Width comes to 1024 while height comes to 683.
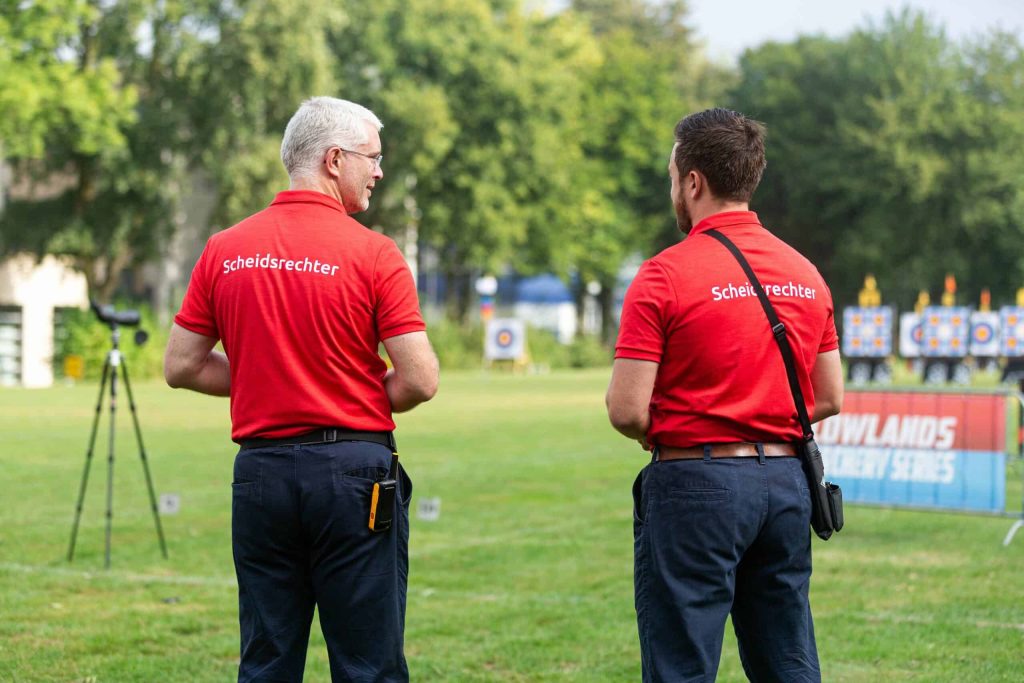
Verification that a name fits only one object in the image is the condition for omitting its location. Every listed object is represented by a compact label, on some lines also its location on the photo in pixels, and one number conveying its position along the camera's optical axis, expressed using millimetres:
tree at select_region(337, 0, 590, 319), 52094
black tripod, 9164
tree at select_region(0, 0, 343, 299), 43562
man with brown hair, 4129
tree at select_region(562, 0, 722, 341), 63688
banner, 10648
